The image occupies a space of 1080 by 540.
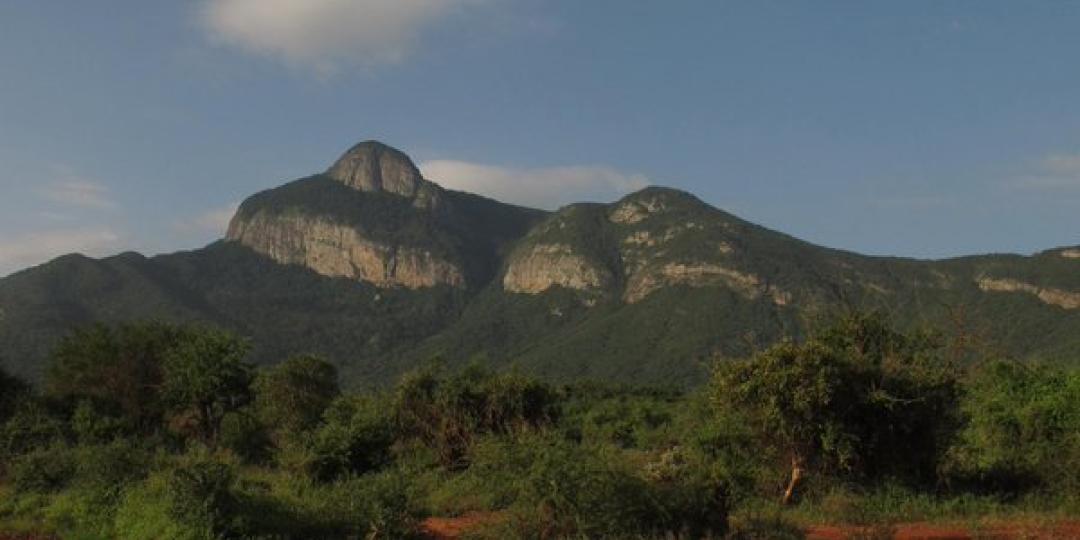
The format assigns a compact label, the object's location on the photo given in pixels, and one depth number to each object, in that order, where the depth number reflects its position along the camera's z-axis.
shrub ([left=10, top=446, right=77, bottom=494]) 17.88
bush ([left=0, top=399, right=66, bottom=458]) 23.31
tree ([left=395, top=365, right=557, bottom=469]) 22.34
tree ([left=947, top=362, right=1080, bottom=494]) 15.52
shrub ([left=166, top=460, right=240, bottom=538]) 12.18
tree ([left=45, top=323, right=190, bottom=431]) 33.62
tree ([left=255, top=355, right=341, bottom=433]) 29.70
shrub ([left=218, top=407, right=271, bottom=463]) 26.53
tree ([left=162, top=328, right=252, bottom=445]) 31.94
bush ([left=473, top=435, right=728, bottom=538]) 10.47
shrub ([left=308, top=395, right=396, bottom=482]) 19.55
